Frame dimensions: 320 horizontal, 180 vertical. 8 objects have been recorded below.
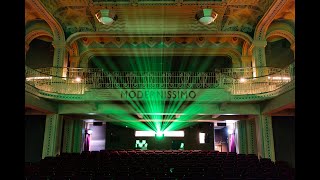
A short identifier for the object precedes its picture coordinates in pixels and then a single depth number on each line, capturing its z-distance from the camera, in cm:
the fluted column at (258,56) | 1298
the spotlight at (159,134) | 1867
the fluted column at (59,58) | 1331
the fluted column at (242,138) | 1548
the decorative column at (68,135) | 1481
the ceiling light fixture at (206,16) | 1209
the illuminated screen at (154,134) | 1892
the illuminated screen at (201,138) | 1900
